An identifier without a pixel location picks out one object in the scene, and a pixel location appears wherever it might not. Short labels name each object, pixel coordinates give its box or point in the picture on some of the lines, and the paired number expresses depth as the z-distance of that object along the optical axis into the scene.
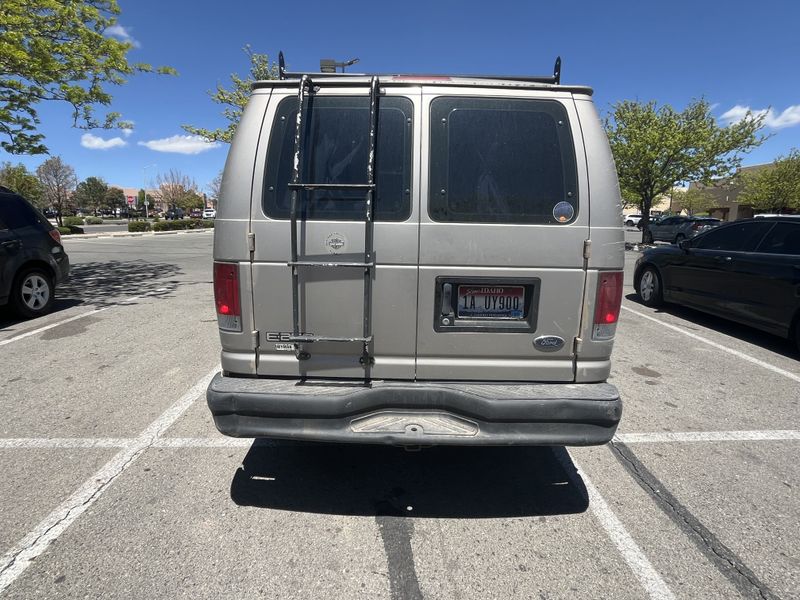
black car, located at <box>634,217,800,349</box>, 5.63
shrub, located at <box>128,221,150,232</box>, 36.53
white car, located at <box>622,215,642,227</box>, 53.37
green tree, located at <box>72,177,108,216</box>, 77.88
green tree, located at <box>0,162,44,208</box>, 40.28
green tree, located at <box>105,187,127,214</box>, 82.68
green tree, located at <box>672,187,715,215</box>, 56.94
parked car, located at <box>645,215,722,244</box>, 24.95
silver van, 2.42
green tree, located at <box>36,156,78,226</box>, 59.51
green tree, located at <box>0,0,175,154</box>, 7.94
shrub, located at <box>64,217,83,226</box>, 45.25
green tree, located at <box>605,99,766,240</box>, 21.83
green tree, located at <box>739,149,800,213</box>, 35.72
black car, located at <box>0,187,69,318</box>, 6.48
